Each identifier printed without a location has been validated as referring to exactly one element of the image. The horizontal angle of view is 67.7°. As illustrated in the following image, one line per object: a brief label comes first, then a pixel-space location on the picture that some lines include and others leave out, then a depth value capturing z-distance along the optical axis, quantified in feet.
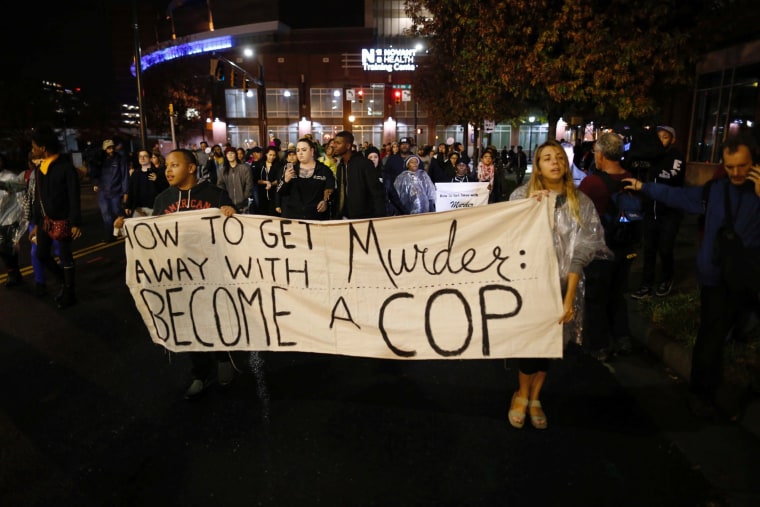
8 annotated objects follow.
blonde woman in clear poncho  11.12
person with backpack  15.07
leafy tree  31.19
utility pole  57.88
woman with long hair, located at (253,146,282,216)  33.04
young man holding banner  13.35
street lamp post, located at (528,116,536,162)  181.88
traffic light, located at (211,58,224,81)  77.16
